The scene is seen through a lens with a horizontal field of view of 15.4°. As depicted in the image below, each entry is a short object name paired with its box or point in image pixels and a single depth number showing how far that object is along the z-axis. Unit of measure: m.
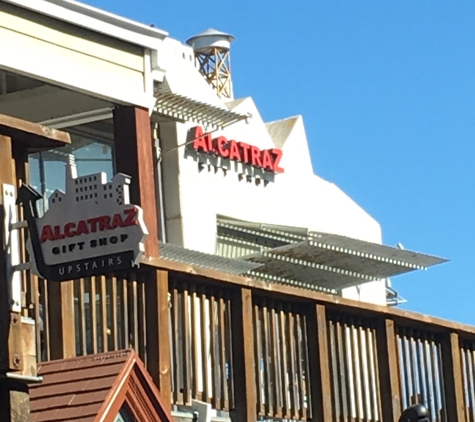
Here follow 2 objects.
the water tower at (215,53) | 28.84
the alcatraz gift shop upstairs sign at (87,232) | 11.29
